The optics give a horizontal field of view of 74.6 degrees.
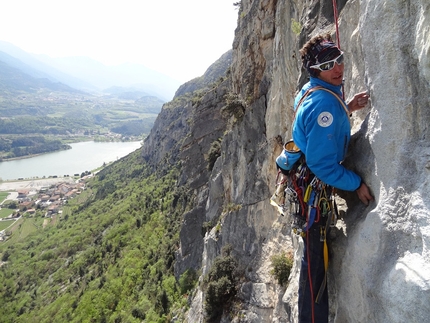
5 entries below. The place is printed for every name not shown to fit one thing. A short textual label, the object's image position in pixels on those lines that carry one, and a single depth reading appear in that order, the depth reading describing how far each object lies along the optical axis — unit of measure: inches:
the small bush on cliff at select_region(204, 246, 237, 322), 479.8
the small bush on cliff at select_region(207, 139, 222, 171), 1141.1
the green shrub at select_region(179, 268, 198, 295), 1023.0
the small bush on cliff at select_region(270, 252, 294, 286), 349.1
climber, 126.7
